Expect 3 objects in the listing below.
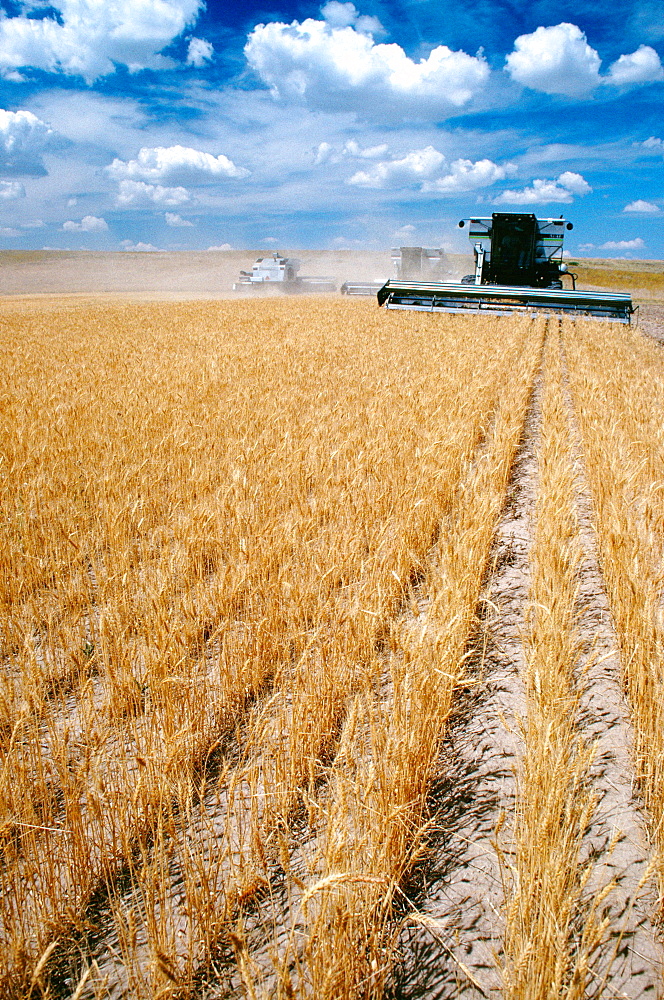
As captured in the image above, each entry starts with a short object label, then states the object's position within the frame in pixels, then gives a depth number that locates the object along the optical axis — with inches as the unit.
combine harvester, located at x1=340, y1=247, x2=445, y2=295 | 1396.4
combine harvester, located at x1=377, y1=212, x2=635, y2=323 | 708.0
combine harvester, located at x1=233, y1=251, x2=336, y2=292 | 1727.4
